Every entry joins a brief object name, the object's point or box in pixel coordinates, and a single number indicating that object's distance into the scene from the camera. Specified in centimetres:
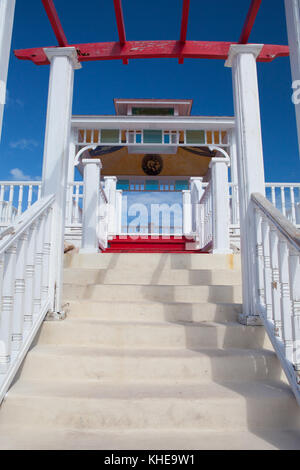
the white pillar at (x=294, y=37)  172
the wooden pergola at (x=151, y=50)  278
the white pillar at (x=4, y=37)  171
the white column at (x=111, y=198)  609
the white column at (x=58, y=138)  251
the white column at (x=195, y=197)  544
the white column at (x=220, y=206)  391
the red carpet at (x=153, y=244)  558
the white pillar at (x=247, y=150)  235
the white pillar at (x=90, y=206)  407
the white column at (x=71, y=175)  559
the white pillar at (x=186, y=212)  715
